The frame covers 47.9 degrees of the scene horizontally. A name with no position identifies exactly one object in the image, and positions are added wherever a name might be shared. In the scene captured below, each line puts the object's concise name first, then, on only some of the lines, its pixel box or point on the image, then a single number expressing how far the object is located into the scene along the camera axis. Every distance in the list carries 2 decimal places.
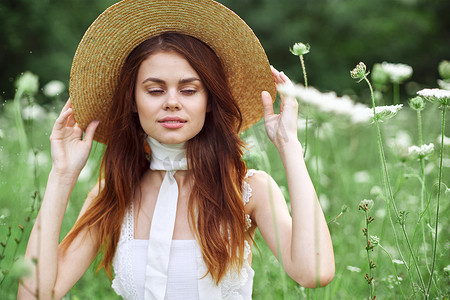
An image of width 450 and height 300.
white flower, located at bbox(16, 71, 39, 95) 1.65
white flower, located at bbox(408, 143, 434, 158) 1.51
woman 1.47
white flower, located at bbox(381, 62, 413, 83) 2.11
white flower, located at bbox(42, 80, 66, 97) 2.91
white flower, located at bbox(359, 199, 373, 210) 1.36
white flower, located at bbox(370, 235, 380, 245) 1.32
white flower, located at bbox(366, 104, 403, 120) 1.29
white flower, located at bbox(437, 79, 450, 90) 1.52
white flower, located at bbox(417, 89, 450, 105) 1.26
